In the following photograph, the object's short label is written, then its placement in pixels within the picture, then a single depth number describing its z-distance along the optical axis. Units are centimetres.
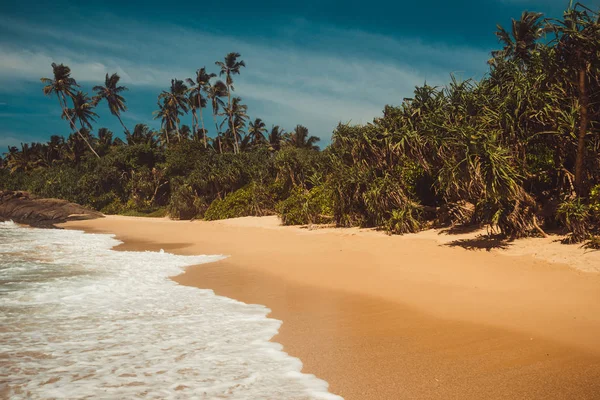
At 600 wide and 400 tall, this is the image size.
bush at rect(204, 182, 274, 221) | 2348
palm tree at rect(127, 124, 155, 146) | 5125
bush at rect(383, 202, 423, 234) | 1275
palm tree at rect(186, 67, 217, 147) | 5262
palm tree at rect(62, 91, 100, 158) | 5434
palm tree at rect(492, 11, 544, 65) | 3666
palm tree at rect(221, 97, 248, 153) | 5169
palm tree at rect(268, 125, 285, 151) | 5269
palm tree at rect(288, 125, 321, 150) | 4756
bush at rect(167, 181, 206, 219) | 2817
